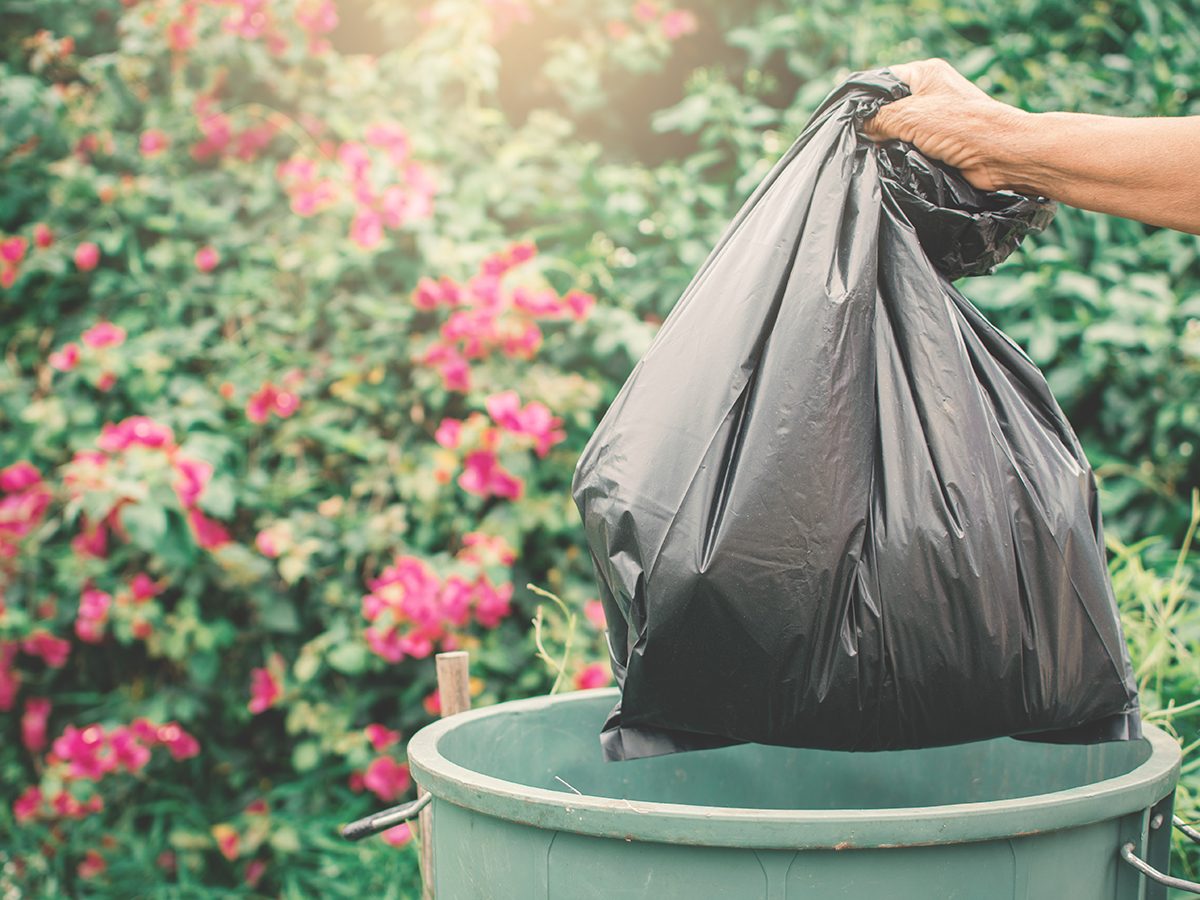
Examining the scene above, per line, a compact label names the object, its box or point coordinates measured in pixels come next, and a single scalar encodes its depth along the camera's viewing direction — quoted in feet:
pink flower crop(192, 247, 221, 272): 10.04
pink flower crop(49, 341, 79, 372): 9.09
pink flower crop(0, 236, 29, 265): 9.76
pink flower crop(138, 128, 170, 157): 10.54
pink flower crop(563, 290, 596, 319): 9.07
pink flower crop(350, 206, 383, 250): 9.20
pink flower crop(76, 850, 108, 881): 8.90
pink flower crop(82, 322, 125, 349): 9.14
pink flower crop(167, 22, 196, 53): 10.48
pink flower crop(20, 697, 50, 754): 9.23
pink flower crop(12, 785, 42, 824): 8.95
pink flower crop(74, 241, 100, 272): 9.75
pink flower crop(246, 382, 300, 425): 9.07
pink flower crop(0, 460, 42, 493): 8.82
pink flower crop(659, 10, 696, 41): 11.28
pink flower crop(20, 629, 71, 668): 8.82
